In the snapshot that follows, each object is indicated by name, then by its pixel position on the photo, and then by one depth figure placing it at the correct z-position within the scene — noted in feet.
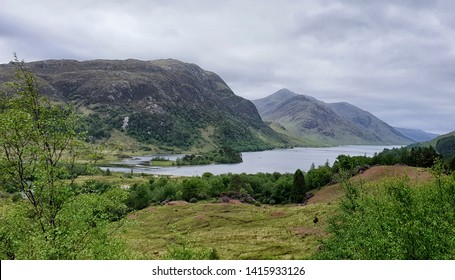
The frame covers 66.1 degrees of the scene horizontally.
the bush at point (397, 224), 77.15
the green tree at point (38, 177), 85.30
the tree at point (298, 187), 415.01
